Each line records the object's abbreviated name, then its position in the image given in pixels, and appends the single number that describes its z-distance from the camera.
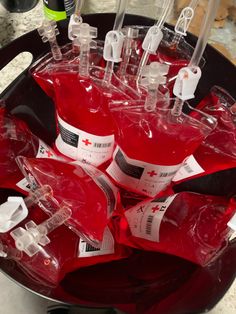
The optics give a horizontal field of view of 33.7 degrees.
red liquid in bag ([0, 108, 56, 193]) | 0.55
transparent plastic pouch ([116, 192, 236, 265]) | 0.49
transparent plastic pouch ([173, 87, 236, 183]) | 0.55
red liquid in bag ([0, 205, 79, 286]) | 0.45
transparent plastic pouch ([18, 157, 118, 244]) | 0.46
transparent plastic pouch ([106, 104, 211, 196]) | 0.49
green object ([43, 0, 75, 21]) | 0.69
